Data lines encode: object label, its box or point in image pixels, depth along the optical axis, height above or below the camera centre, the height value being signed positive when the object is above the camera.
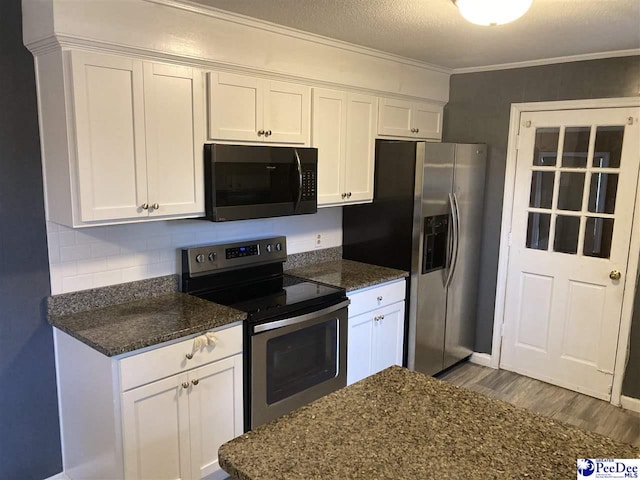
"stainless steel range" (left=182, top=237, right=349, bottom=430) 2.57 -0.84
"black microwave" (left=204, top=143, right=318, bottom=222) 2.53 -0.11
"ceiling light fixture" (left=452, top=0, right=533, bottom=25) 1.71 +0.53
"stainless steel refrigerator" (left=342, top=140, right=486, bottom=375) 3.38 -0.48
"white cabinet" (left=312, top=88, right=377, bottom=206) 3.06 +0.11
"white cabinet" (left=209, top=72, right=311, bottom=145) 2.51 +0.27
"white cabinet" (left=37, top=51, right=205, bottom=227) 2.09 +0.09
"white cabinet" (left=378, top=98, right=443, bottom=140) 3.48 +0.32
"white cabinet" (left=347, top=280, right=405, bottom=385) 3.14 -1.08
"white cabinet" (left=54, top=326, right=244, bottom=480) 2.12 -1.12
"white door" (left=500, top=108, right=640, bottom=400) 3.34 -0.53
